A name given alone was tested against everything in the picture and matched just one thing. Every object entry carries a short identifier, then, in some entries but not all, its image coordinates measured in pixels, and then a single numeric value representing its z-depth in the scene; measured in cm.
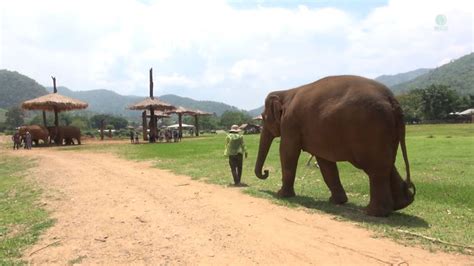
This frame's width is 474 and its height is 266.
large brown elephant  849
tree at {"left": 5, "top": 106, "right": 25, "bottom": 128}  11269
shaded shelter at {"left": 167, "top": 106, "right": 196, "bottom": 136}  5026
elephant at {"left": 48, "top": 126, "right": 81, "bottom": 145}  3741
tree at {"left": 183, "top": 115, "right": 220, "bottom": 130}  12459
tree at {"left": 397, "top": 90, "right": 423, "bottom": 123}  8916
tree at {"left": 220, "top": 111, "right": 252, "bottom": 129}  12306
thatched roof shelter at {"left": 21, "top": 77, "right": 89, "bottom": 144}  3500
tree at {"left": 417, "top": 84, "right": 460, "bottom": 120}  8488
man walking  1293
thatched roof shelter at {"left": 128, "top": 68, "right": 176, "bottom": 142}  3877
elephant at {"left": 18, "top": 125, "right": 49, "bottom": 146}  3569
